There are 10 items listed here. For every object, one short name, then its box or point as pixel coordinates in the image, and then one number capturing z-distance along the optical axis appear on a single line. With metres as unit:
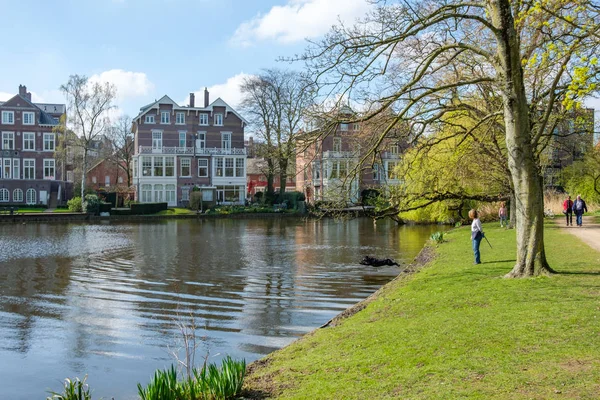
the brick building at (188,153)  62.31
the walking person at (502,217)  29.03
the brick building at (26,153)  63.53
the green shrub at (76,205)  52.94
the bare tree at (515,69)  10.42
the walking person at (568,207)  26.84
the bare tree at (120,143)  80.38
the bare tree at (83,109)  54.44
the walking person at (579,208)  25.64
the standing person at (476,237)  14.73
